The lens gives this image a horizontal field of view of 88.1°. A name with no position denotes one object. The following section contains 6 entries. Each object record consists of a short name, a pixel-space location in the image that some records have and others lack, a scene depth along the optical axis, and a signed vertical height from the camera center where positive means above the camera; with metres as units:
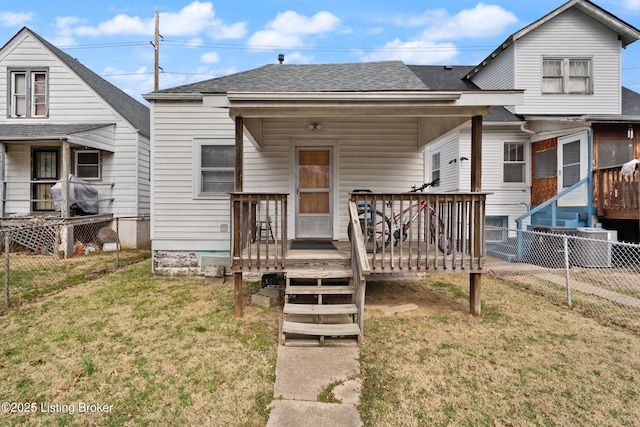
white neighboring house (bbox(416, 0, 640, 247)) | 10.16 +3.76
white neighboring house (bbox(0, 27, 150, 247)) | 10.44 +2.60
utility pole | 15.91 +7.51
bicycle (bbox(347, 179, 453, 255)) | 4.47 -0.24
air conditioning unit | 7.99 -0.85
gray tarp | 9.61 +0.49
